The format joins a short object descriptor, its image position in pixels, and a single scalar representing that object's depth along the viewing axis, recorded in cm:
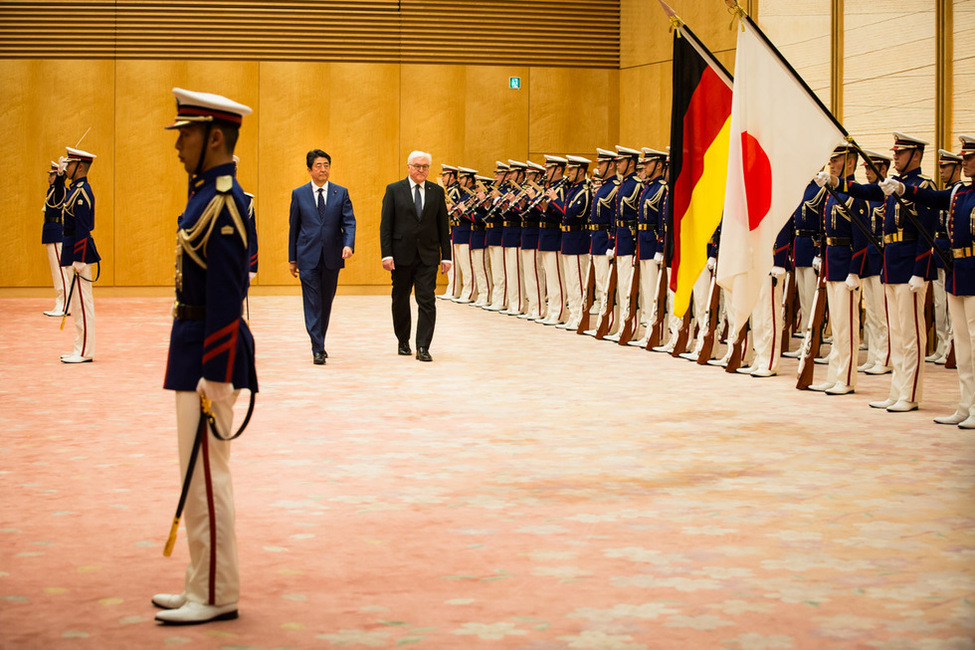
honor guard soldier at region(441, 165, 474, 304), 1625
